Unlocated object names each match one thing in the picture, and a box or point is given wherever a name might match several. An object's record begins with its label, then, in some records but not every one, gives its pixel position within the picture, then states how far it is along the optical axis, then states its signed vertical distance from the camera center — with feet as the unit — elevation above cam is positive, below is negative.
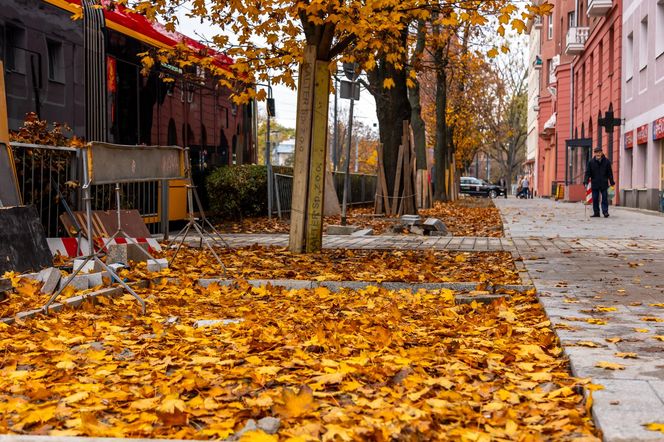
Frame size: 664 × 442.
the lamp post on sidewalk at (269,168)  57.36 +1.05
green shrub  58.65 -0.40
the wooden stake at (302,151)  37.01 +1.32
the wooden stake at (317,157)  37.27 +1.09
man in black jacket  74.54 +0.65
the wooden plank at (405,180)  67.51 +0.29
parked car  231.71 -1.28
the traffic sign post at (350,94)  56.18 +5.50
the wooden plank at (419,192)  92.53 -0.83
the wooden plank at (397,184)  67.67 -0.01
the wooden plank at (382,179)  69.92 +0.33
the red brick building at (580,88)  115.55 +14.97
